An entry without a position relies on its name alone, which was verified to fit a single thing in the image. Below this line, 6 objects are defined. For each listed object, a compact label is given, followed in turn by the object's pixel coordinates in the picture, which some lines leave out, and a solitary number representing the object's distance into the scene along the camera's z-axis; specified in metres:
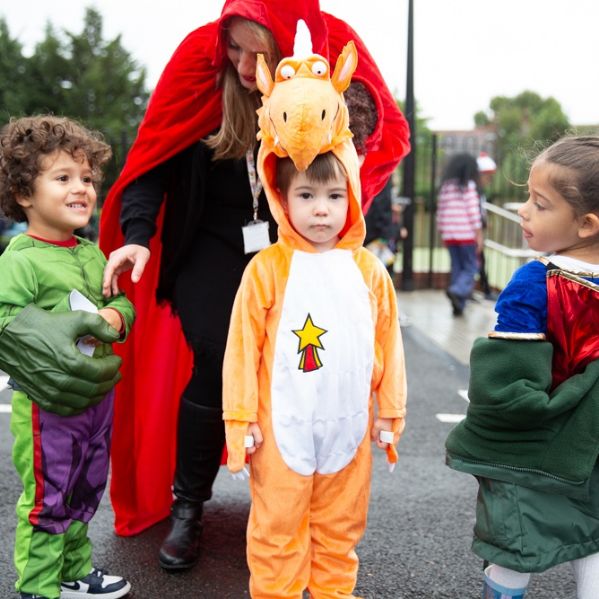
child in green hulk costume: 2.01
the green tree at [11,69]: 33.99
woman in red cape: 2.32
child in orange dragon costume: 1.97
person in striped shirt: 7.76
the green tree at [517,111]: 71.88
